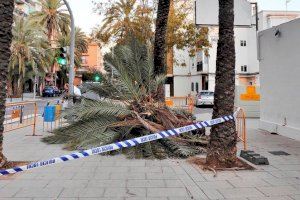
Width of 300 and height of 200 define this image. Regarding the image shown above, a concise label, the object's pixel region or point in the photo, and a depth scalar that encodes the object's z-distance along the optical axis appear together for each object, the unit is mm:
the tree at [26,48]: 44062
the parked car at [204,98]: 31875
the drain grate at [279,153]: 9664
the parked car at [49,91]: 57725
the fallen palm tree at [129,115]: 9836
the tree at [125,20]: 32281
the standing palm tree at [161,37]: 12297
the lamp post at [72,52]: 16094
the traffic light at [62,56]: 18750
